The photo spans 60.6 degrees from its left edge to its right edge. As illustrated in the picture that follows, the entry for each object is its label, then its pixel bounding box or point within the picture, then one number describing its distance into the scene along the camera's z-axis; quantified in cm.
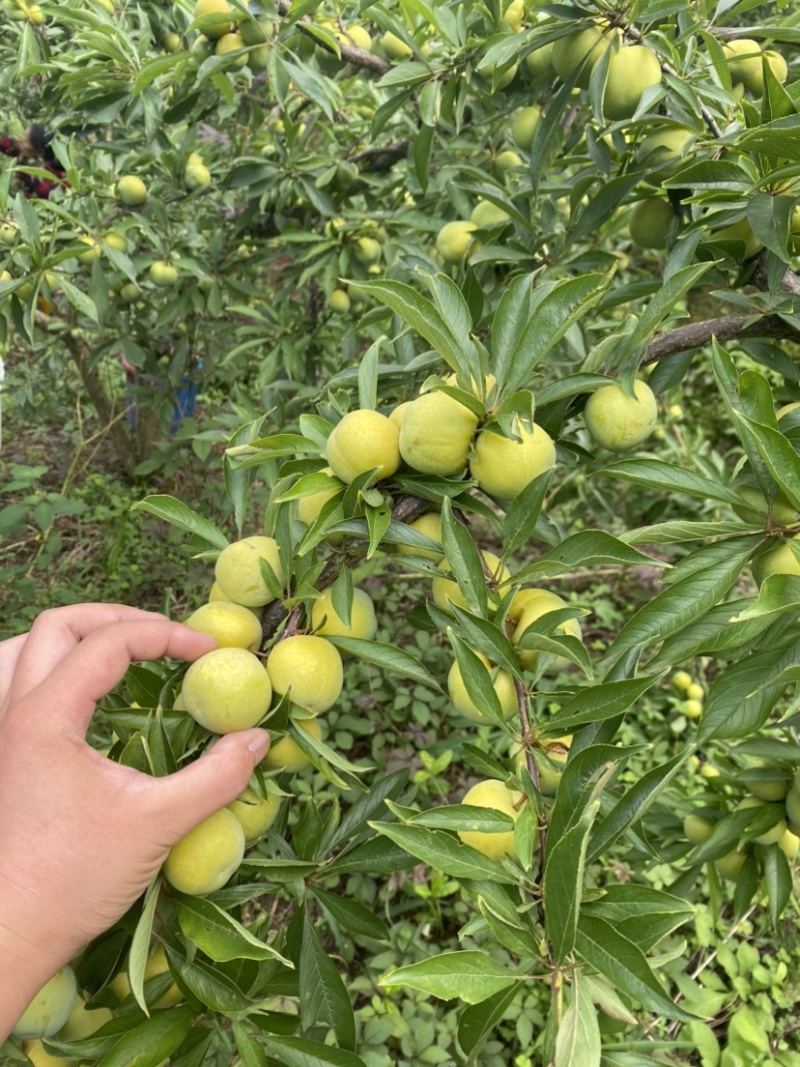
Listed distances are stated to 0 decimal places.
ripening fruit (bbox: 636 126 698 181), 97
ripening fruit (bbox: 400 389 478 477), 71
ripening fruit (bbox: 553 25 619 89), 98
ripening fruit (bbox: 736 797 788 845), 109
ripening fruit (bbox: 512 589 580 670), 78
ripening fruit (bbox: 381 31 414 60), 156
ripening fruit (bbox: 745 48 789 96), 108
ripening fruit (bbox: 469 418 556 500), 71
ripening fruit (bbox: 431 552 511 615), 79
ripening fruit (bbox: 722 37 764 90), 104
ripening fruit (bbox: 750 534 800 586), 70
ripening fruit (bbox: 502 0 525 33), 128
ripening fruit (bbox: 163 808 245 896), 68
